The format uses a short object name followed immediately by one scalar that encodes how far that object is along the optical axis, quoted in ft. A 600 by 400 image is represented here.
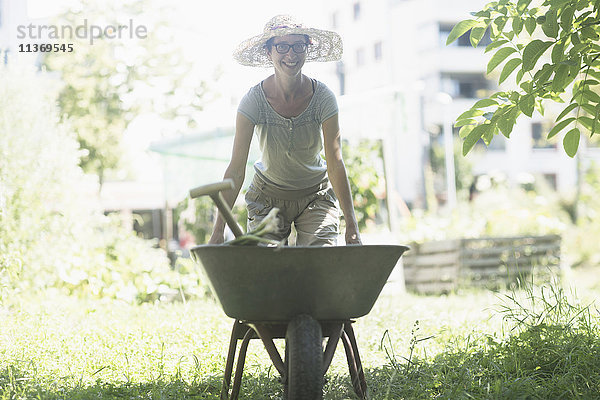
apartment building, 97.09
